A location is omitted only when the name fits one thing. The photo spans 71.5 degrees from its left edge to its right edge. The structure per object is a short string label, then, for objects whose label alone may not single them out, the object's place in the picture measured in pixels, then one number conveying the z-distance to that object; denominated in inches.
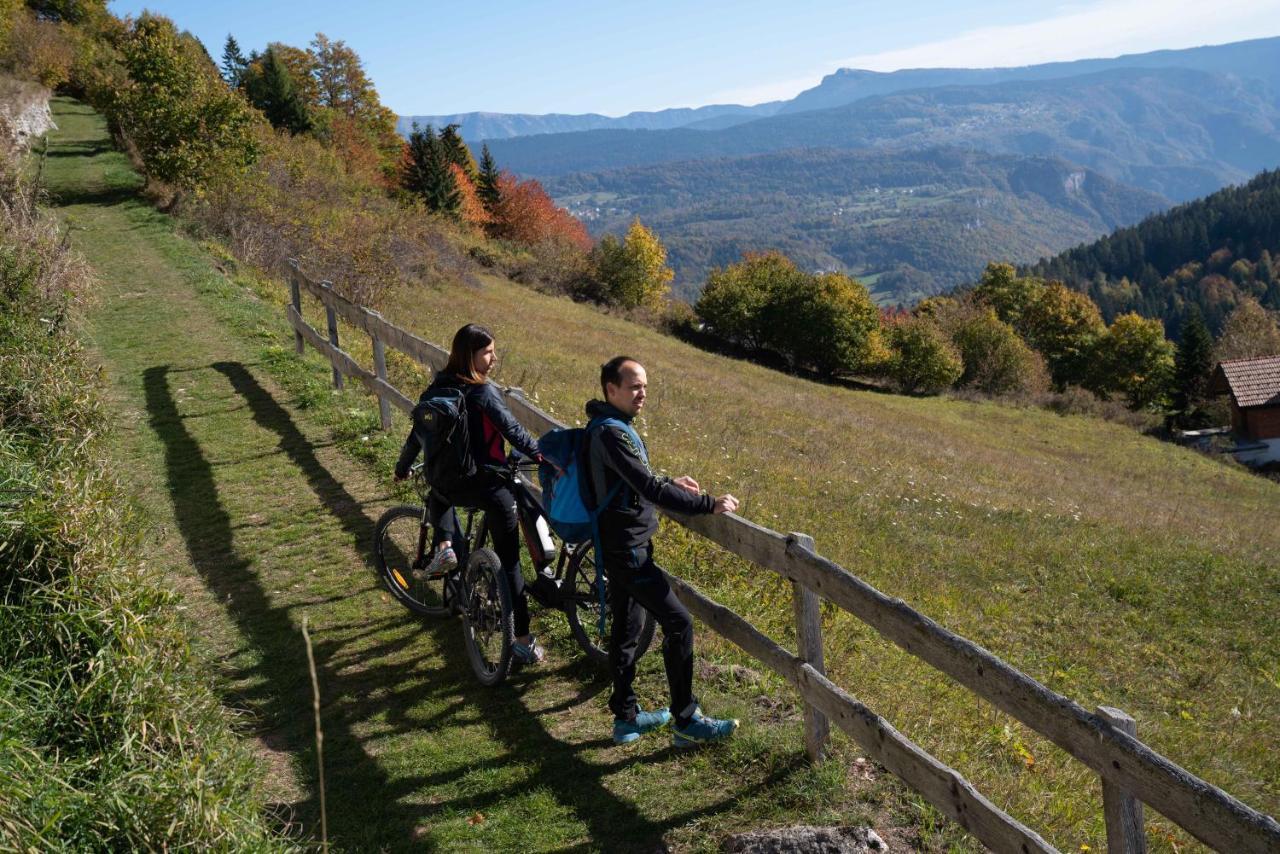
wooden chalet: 1985.7
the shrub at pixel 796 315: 2276.1
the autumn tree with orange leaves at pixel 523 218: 2493.8
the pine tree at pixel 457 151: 2246.6
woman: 223.1
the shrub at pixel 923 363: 2279.8
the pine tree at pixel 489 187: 2518.5
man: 178.1
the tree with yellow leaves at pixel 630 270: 2263.8
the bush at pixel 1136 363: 2753.4
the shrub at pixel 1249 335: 2755.9
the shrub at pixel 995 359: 2487.7
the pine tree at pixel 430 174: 1993.1
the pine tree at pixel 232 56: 2506.2
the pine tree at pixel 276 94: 1964.8
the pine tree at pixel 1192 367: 2559.1
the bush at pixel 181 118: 991.0
